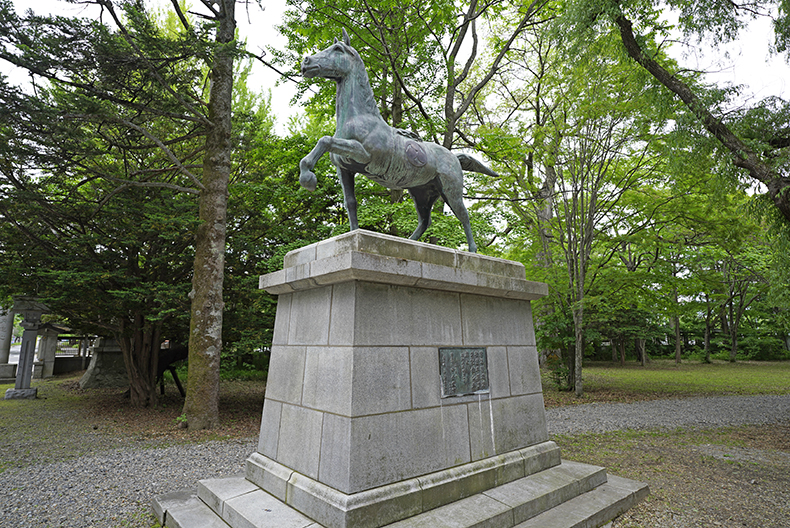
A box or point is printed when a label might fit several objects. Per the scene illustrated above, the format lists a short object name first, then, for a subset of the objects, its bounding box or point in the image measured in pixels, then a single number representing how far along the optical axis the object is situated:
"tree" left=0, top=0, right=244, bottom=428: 7.18
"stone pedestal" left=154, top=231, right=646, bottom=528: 3.22
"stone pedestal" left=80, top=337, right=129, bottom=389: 14.05
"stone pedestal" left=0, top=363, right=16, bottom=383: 16.58
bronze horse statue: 3.93
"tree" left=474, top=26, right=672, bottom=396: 10.98
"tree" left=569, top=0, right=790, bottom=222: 7.18
